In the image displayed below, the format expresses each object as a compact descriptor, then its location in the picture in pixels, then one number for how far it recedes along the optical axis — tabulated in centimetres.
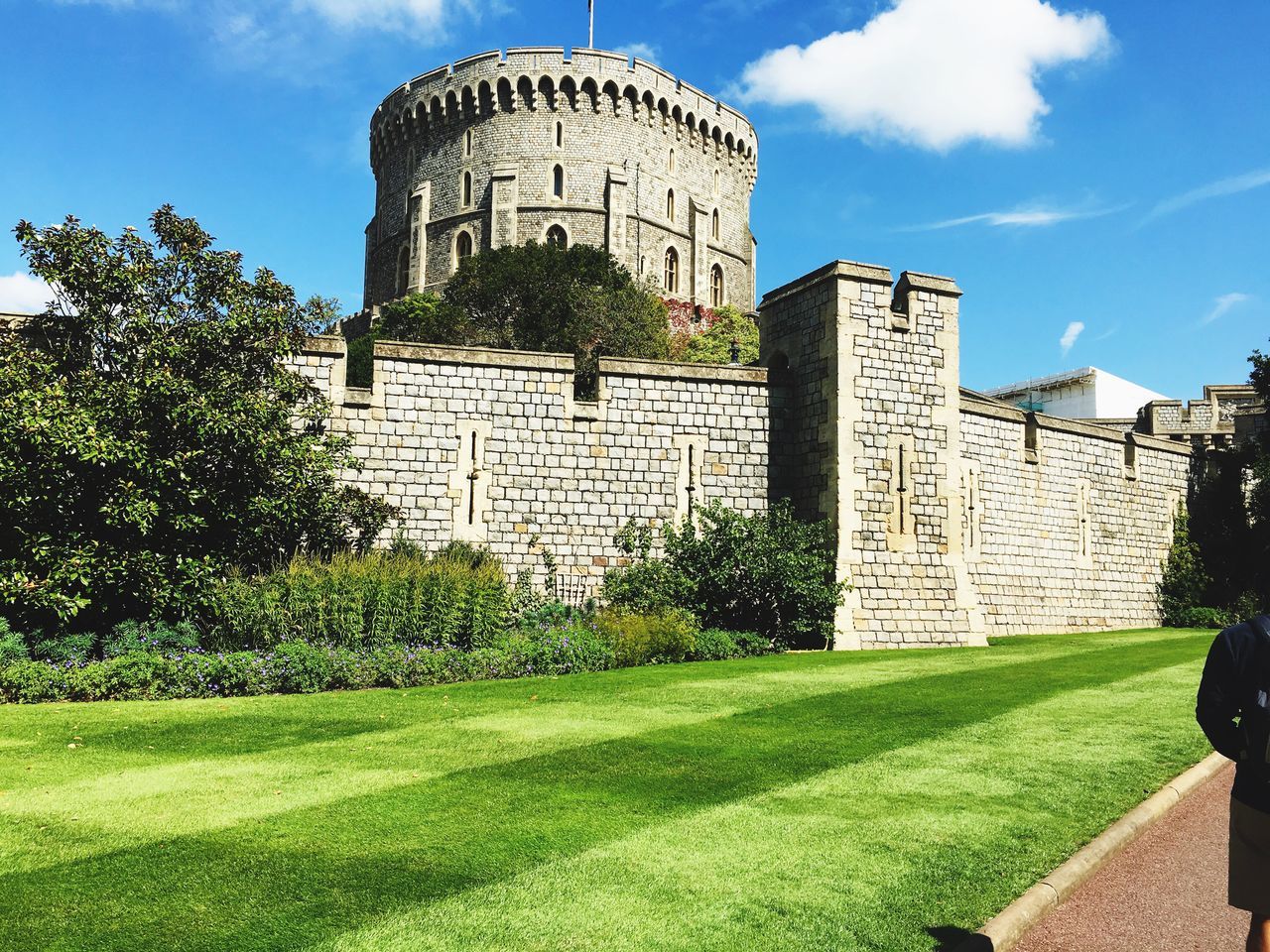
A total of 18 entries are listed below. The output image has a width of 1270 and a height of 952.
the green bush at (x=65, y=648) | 1204
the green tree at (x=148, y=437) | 1268
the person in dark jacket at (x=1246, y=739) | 375
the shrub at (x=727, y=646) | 1570
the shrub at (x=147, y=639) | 1237
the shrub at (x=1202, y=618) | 2489
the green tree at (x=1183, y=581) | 2552
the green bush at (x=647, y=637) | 1473
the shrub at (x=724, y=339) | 4697
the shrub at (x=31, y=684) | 1102
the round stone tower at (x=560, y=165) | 5791
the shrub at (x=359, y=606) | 1328
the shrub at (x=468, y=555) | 1614
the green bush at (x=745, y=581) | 1684
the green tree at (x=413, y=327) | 3997
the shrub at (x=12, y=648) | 1161
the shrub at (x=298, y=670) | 1189
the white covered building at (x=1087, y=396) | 5359
